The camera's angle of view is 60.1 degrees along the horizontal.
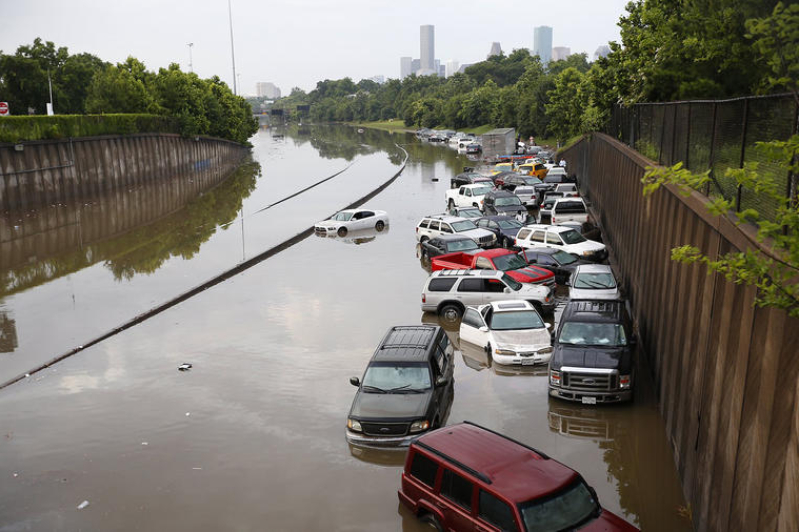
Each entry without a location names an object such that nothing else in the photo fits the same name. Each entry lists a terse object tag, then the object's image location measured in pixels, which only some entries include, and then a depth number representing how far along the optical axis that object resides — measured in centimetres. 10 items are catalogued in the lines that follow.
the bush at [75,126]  5253
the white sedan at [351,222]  3850
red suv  927
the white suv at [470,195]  4438
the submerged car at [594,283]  2159
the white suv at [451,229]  3158
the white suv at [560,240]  2757
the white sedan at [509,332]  1800
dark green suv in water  1368
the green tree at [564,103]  8212
